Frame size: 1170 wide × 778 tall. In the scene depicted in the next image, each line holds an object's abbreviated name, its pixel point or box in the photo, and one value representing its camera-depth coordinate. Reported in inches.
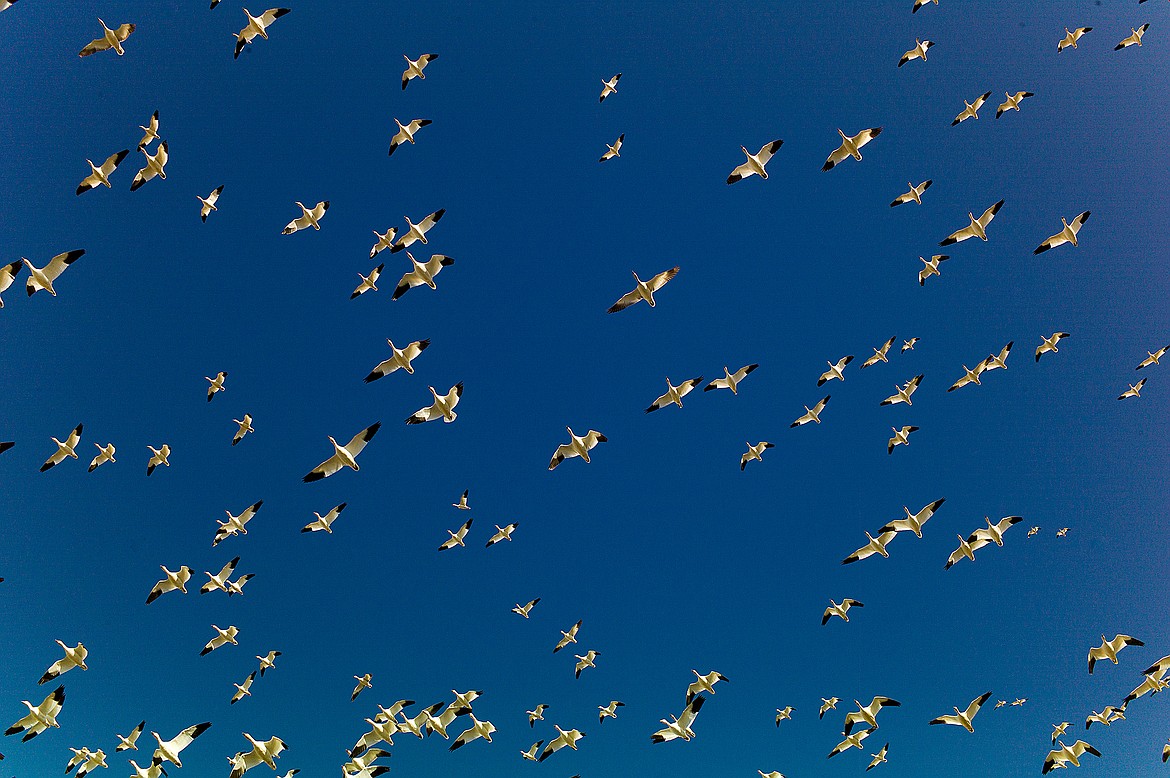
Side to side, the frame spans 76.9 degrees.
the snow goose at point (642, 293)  1201.4
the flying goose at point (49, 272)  1082.7
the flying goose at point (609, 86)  1342.3
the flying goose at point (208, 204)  1360.7
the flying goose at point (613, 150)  1334.9
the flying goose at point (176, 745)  1226.6
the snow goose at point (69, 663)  1262.3
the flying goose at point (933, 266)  1509.6
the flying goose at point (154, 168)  1227.2
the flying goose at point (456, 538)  1616.6
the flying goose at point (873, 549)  1434.5
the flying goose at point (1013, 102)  1335.9
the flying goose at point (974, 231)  1331.2
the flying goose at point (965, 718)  1461.6
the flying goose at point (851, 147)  1229.1
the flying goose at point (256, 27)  1197.1
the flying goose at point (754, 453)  1534.2
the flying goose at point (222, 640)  1555.1
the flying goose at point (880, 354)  1514.5
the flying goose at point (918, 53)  1330.0
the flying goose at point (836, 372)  1517.0
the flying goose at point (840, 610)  1577.3
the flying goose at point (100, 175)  1154.7
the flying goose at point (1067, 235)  1330.0
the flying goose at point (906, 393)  1547.7
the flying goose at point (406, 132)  1359.5
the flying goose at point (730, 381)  1380.4
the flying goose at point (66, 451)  1323.8
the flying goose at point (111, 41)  1111.0
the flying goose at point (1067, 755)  1450.5
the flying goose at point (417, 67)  1311.5
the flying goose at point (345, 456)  1186.0
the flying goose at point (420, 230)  1217.4
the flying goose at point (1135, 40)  1316.4
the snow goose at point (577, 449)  1328.7
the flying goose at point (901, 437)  1565.0
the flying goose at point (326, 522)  1425.9
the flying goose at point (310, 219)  1325.0
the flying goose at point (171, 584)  1421.0
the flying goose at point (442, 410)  1238.3
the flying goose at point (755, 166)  1254.9
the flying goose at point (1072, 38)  1334.9
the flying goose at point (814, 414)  1533.0
